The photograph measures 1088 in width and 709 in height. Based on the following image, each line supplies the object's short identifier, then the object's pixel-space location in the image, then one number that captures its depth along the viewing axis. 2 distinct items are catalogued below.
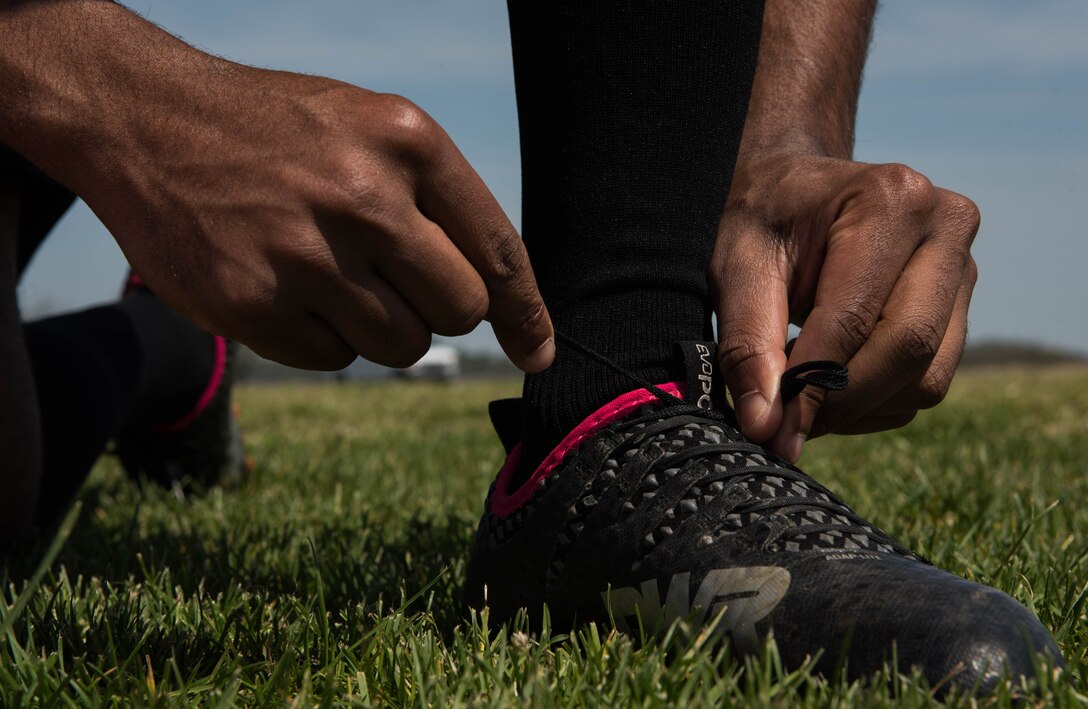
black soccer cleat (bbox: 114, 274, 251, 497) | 3.01
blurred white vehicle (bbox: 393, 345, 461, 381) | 25.30
